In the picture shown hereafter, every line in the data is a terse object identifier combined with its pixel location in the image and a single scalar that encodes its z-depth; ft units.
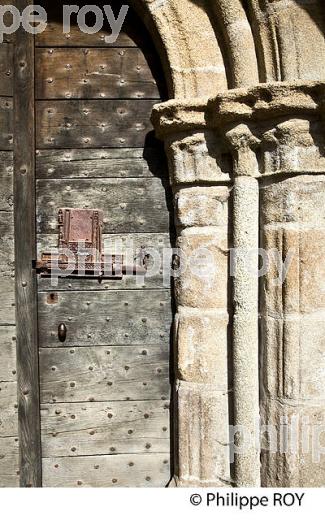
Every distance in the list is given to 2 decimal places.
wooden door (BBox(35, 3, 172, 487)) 6.46
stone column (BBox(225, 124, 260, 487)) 5.71
